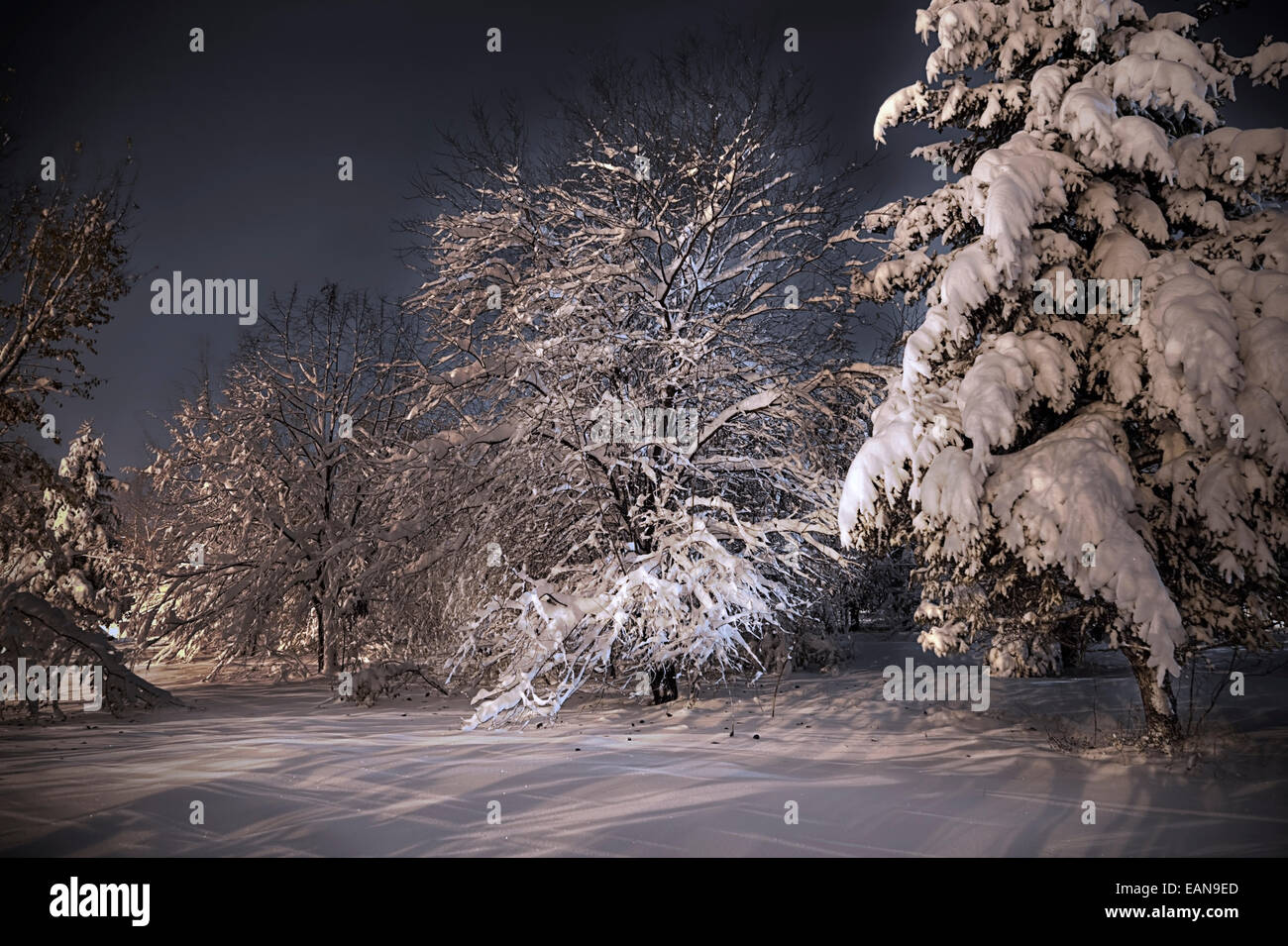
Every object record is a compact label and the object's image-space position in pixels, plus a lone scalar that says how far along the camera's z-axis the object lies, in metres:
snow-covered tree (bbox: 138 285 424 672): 14.81
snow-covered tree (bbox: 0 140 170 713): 11.05
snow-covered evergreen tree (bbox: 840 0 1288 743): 7.13
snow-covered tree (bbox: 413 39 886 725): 10.95
